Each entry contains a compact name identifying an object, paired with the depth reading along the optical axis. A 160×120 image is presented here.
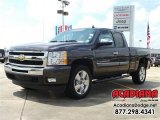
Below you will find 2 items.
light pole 16.09
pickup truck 3.63
